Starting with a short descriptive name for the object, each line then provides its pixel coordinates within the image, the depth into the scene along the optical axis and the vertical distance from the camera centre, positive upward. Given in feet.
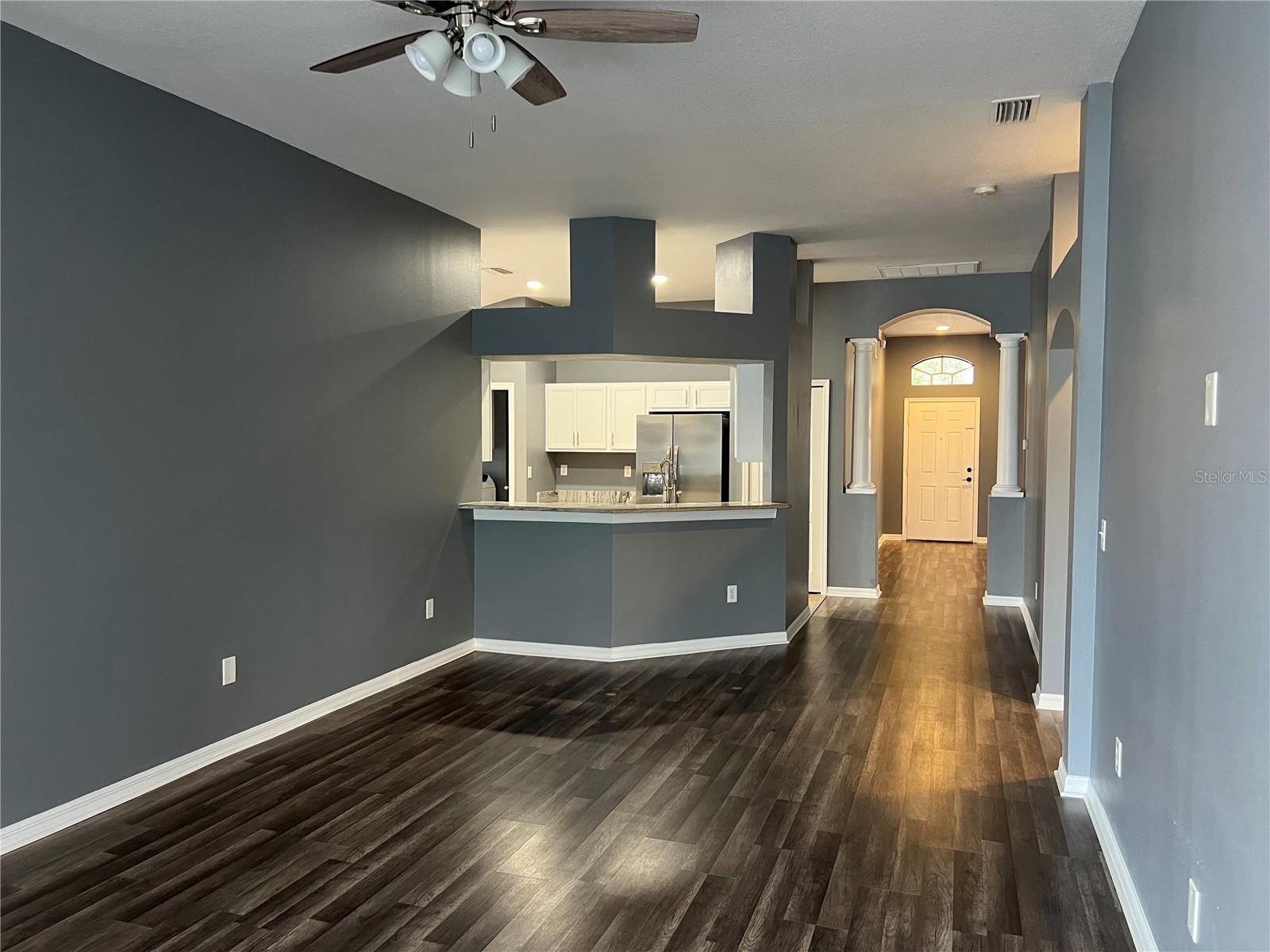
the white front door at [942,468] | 39.63 -0.83
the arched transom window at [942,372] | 39.47 +3.40
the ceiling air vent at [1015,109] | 11.93 +4.59
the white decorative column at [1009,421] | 24.70 +0.79
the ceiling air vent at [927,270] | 23.13 +4.69
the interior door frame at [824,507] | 26.08 -1.71
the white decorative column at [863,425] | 26.71 +0.69
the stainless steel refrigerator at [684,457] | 24.23 -0.27
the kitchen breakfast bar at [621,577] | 18.71 -2.76
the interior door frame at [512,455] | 29.12 -0.28
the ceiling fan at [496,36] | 7.80 +3.67
